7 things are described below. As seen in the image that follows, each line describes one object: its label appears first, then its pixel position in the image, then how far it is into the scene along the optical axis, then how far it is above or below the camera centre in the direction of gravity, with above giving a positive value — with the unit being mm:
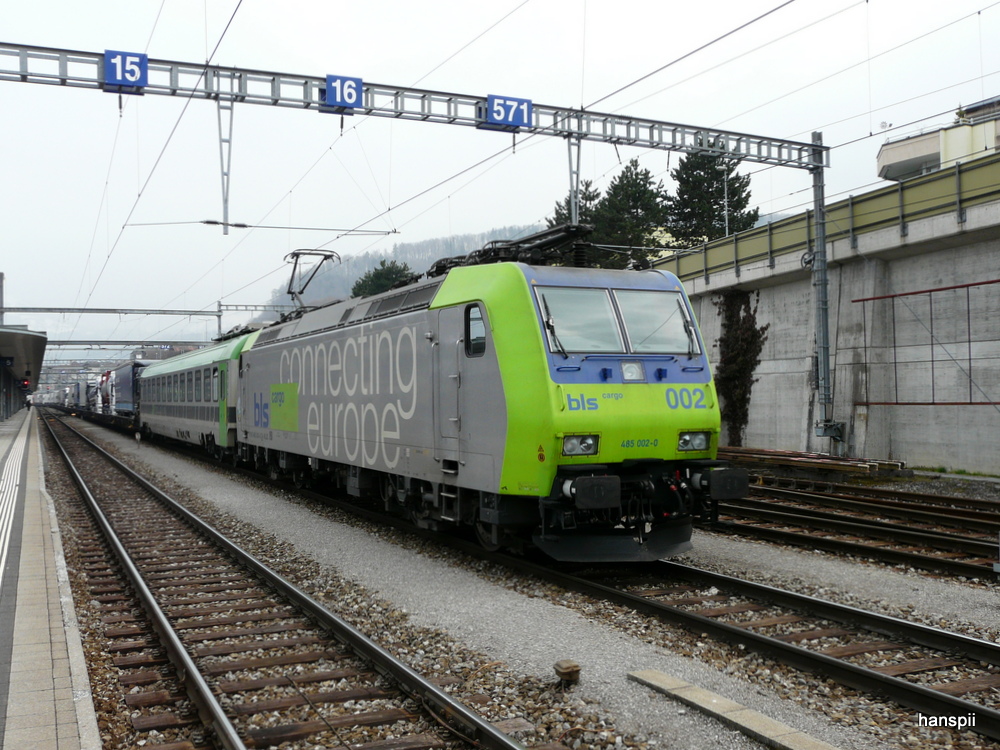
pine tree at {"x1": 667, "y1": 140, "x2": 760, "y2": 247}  41375 +10244
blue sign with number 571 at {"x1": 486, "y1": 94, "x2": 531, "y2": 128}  17359 +6200
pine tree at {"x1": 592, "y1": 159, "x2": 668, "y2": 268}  41938 +9977
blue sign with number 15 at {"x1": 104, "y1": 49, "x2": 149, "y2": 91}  14906 +6136
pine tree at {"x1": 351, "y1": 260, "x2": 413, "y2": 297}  59562 +9004
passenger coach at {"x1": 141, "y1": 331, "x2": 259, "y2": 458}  20516 +59
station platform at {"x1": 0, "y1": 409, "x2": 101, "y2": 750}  4578 -1874
